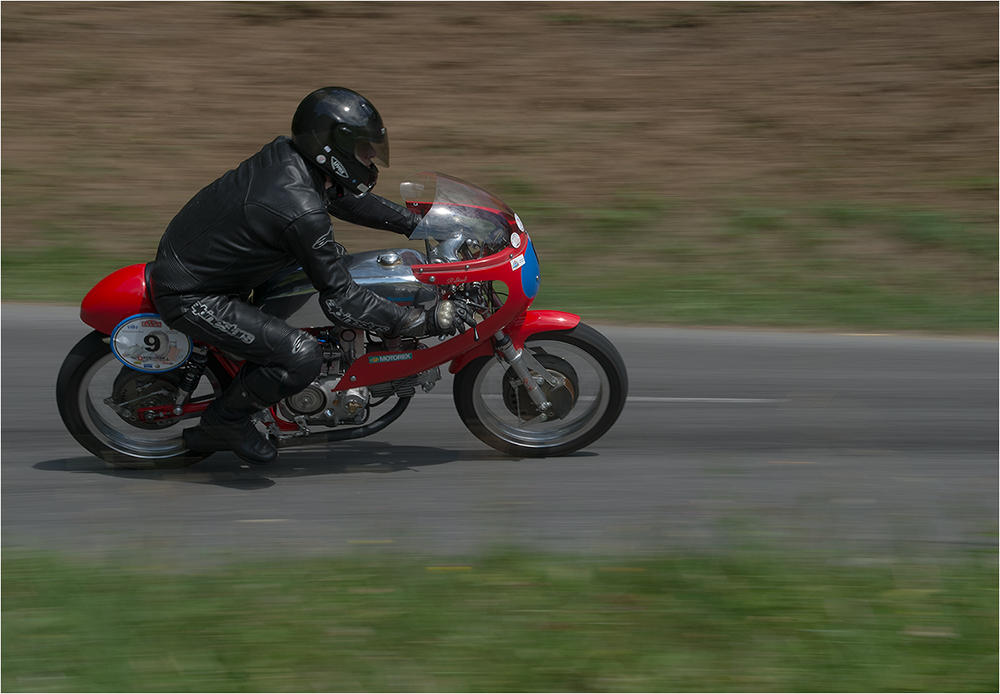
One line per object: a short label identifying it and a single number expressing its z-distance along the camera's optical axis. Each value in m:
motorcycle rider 9.05
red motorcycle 9.94
